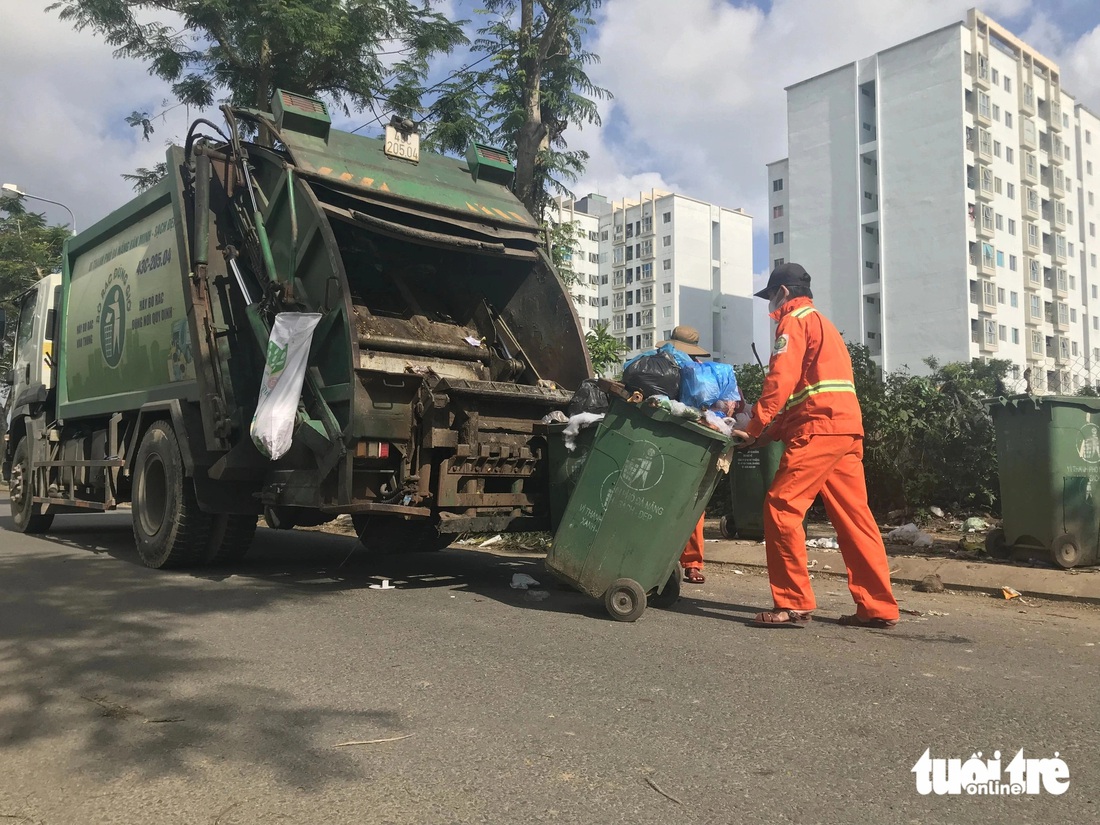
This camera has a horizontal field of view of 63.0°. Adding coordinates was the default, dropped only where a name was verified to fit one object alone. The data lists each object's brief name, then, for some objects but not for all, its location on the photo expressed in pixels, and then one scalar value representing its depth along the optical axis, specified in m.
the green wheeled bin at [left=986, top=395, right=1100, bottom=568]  5.51
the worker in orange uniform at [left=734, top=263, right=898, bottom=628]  4.15
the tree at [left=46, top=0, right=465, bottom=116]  12.03
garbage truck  4.83
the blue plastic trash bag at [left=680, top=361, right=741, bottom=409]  5.01
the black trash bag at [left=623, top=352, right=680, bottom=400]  4.82
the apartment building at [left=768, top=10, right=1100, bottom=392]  46.84
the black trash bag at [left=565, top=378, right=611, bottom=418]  5.02
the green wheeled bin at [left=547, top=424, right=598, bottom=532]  4.99
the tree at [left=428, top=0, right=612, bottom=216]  11.13
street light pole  17.96
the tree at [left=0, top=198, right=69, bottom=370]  21.83
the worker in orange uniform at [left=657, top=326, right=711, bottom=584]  5.32
